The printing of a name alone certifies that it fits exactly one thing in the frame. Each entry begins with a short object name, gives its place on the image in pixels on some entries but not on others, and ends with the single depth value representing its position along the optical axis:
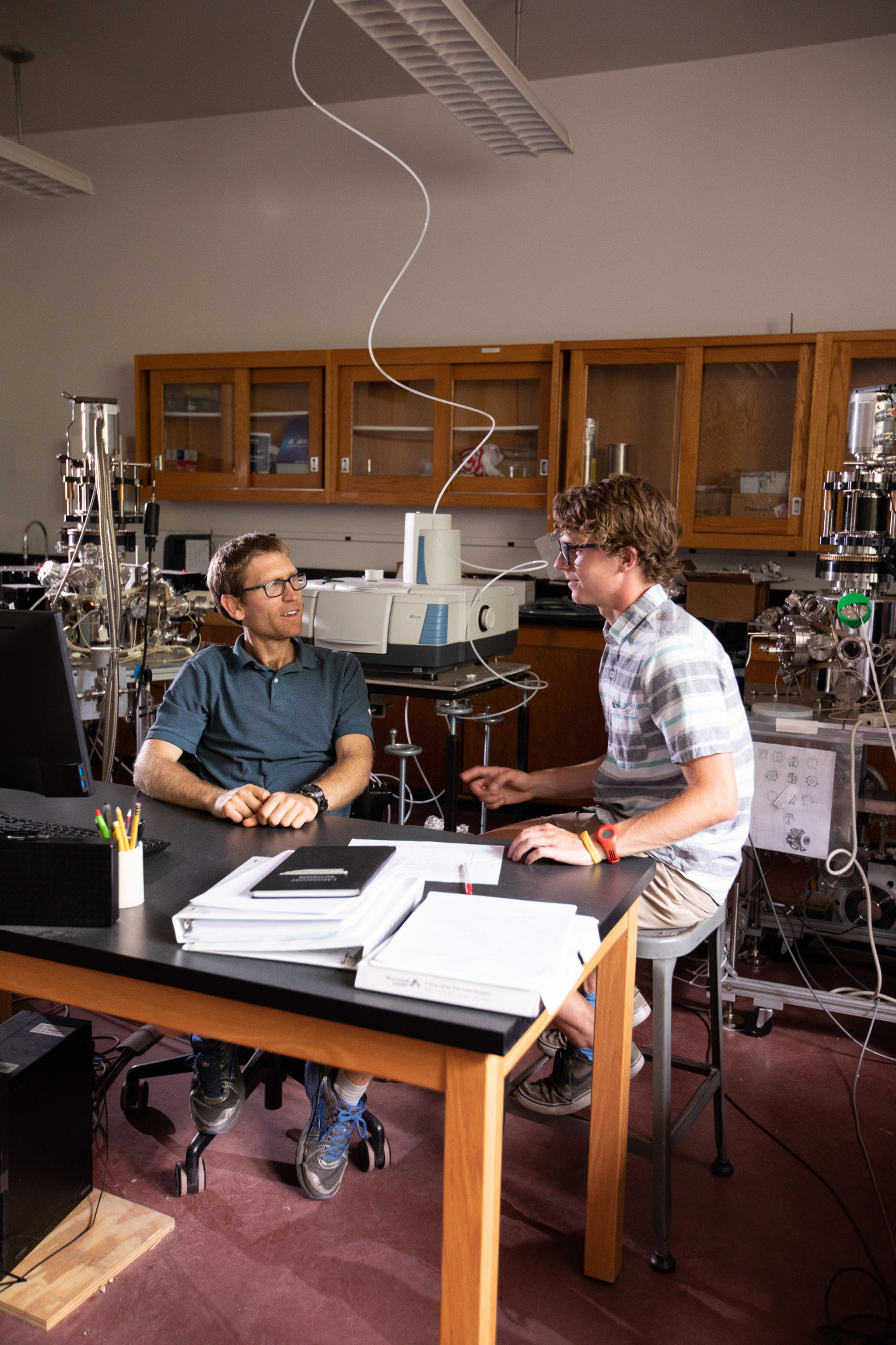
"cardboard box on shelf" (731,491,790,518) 3.83
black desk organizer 1.19
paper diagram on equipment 2.24
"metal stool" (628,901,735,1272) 1.57
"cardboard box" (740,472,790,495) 3.83
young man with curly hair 1.56
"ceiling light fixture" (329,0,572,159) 2.73
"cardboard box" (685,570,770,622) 3.88
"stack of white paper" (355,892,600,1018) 1.00
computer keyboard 1.39
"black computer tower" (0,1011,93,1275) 1.53
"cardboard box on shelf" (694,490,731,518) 3.92
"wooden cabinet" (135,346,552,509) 4.27
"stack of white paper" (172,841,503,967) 1.11
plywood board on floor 1.49
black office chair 2.00
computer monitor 1.34
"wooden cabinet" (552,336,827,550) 3.79
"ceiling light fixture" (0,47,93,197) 4.05
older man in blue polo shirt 1.99
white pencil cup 1.25
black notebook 1.17
